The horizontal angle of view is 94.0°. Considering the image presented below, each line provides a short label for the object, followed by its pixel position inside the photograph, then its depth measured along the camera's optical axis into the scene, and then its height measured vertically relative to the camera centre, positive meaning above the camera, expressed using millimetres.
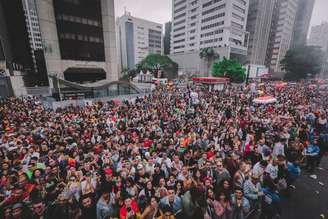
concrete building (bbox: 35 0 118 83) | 24947 +6311
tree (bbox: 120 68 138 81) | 56956 +207
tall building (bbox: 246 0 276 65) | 57438 +18400
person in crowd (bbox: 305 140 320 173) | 5990 -2973
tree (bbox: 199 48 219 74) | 49509 +6674
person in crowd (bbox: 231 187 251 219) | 3420 -2863
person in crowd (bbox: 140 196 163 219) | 3377 -2973
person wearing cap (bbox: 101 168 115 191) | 4141 -2918
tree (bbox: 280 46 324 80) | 43812 +4521
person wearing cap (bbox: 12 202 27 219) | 3201 -2847
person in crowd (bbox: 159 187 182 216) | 3607 -2944
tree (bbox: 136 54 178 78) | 53528 +4078
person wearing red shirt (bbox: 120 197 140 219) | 3396 -2989
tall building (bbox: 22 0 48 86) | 32884 +518
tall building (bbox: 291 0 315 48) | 47950 +15622
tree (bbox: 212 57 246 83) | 38031 +1388
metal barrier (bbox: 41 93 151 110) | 14321 -2756
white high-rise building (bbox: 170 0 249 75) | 48312 +15794
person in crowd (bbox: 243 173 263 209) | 3792 -2815
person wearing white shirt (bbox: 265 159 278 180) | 4461 -2679
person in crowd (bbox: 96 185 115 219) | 3461 -2957
